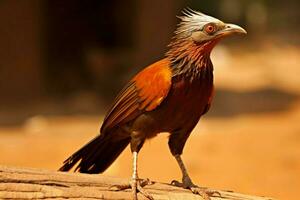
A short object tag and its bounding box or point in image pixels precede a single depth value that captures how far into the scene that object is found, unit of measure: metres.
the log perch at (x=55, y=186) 6.61
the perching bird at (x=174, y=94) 7.68
